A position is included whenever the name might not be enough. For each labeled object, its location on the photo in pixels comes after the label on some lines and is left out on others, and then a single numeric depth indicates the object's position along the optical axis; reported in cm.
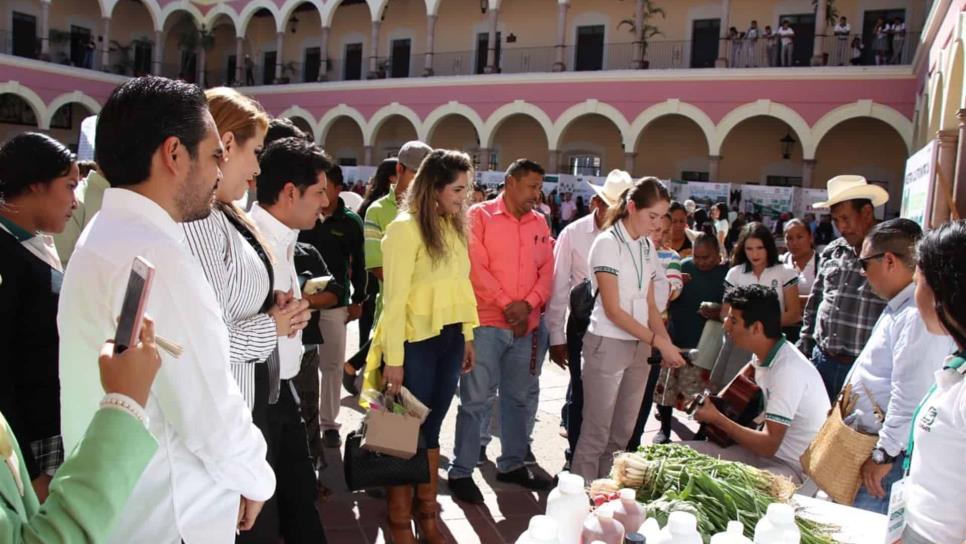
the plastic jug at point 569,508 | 188
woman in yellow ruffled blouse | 345
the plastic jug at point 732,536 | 171
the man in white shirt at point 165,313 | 154
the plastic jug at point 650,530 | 177
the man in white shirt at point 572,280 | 457
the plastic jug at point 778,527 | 176
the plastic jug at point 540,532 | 162
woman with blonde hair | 212
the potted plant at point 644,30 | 2098
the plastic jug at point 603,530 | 180
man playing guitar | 330
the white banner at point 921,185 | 461
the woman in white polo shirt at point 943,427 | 187
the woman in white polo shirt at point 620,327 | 390
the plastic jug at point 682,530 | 166
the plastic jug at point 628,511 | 193
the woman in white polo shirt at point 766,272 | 527
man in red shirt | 419
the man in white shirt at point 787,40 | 1894
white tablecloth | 230
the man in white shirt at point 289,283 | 252
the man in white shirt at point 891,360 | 280
